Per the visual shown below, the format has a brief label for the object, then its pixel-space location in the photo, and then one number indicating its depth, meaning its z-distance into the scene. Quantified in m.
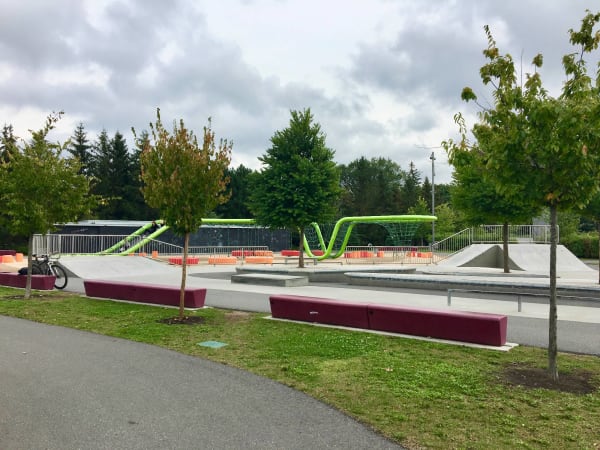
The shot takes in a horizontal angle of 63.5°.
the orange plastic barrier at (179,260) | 31.16
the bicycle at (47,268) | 18.22
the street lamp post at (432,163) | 52.12
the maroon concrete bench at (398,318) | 8.43
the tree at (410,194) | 80.25
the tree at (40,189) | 13.90
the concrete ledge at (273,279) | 18.62
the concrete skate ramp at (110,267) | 22.83
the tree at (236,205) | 76.56
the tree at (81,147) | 70.66
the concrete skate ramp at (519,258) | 26.27
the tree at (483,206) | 22.41
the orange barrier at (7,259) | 29.44
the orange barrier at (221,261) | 31.53
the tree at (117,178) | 68.00
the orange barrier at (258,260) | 32.66
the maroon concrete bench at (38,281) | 16.61
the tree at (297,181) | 24.39
